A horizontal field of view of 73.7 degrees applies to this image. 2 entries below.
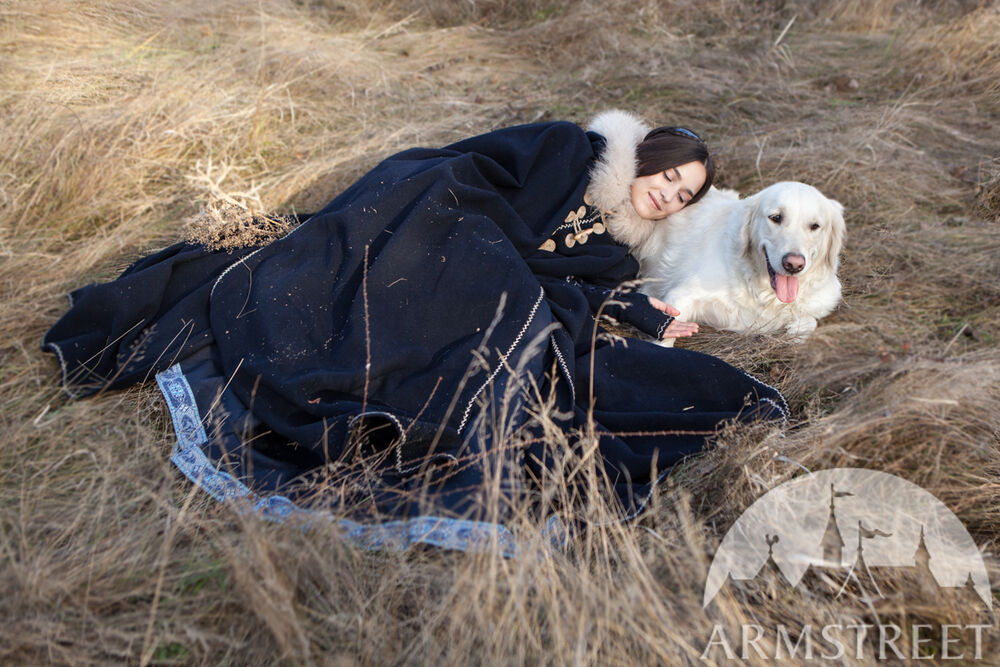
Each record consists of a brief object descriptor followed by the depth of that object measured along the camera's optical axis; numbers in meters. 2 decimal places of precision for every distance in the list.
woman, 2.34
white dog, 2.97
